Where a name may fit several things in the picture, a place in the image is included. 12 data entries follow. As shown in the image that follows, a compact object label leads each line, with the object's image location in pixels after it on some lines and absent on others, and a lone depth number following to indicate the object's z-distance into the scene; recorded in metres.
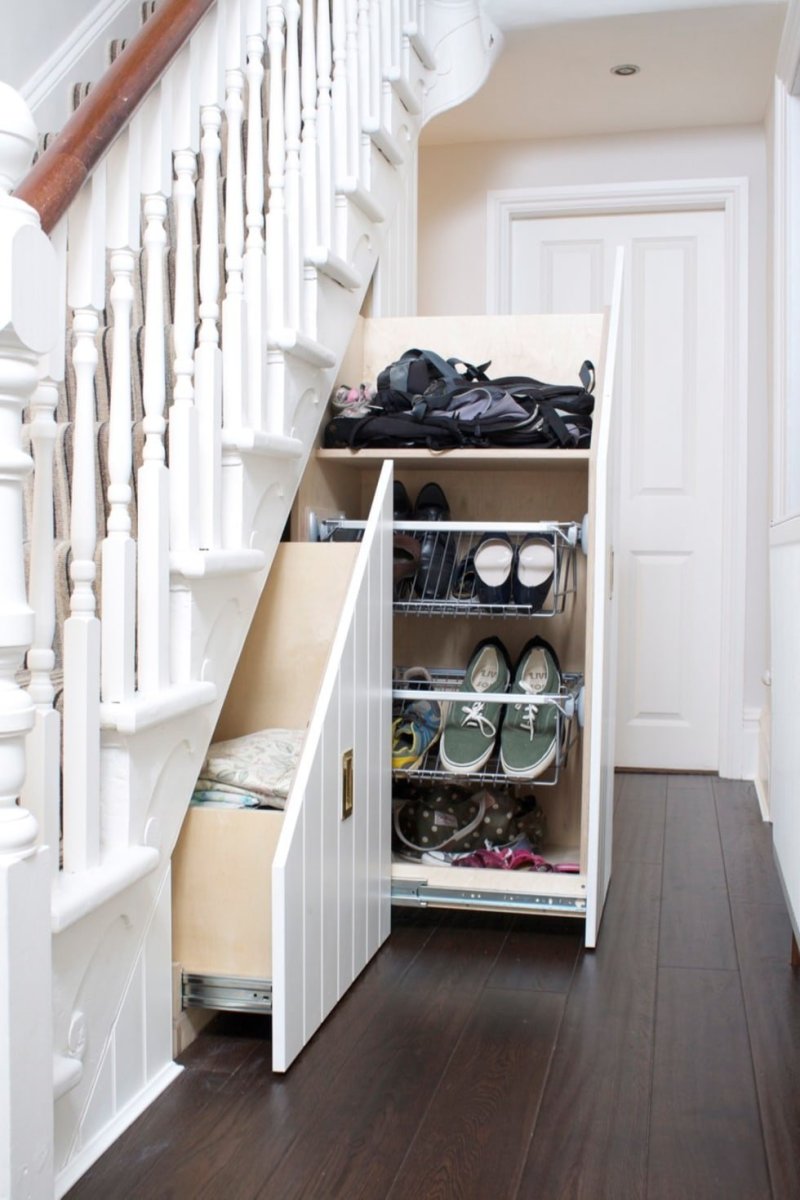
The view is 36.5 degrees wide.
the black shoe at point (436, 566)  2.68
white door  4.23
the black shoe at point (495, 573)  2.56
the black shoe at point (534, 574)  2.54
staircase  1.24
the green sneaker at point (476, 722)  2.55
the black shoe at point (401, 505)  2.87
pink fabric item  2.54
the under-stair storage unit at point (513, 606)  2.40
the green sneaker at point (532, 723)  2.50
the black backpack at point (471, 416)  2.54
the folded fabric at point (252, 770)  1.98
